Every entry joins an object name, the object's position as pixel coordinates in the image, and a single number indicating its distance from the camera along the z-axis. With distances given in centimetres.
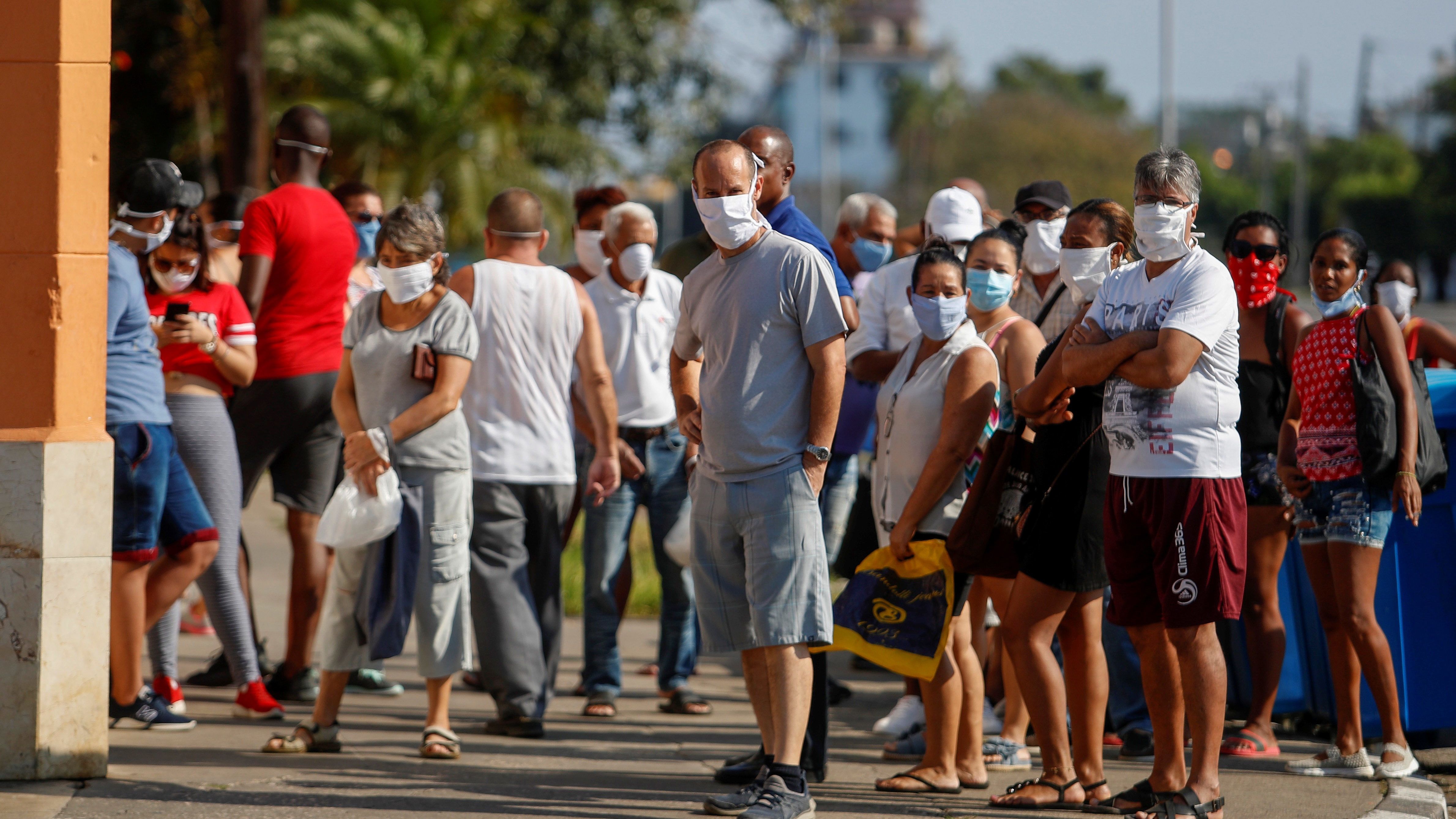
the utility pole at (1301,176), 12044
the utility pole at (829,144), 13062
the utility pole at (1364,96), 13525
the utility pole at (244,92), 2686
